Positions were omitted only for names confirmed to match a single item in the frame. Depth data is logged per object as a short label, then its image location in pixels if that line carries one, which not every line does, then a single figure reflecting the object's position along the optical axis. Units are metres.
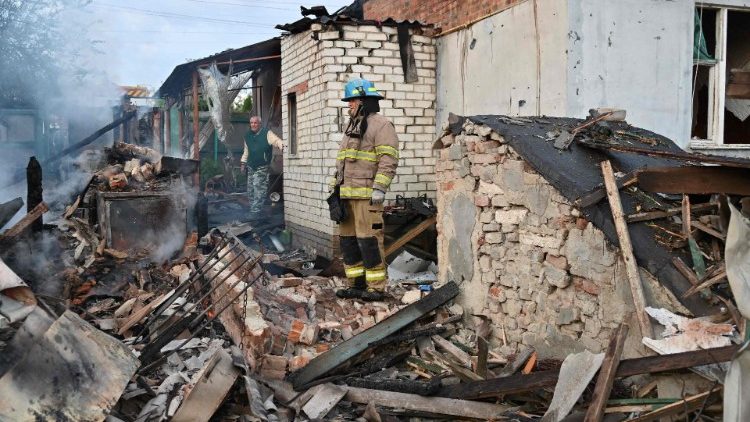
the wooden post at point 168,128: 18.26
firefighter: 6.24
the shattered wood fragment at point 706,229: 3.23
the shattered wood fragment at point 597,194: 3.74
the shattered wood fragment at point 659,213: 3.56
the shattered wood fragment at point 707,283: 3.03
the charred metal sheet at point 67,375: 3.01
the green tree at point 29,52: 12.98
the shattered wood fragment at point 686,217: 3.45
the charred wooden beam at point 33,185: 6.91
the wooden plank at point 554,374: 2.77
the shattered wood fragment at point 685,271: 3.15
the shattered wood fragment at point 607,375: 3.01
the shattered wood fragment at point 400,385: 3.85
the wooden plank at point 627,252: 3.26
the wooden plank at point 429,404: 3.57
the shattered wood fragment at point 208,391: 3.54
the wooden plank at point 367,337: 4.39
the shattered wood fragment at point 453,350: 4.38
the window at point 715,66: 7.21
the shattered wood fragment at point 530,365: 3.90
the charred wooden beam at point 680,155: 2.99
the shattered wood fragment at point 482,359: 4.02
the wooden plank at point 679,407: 2.78
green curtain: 7.08
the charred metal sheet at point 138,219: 7.45
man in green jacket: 11.35
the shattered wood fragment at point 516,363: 3.95
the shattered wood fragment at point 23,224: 6.17
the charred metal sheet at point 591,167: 3.31
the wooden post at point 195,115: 12.23
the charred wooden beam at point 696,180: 3.09
